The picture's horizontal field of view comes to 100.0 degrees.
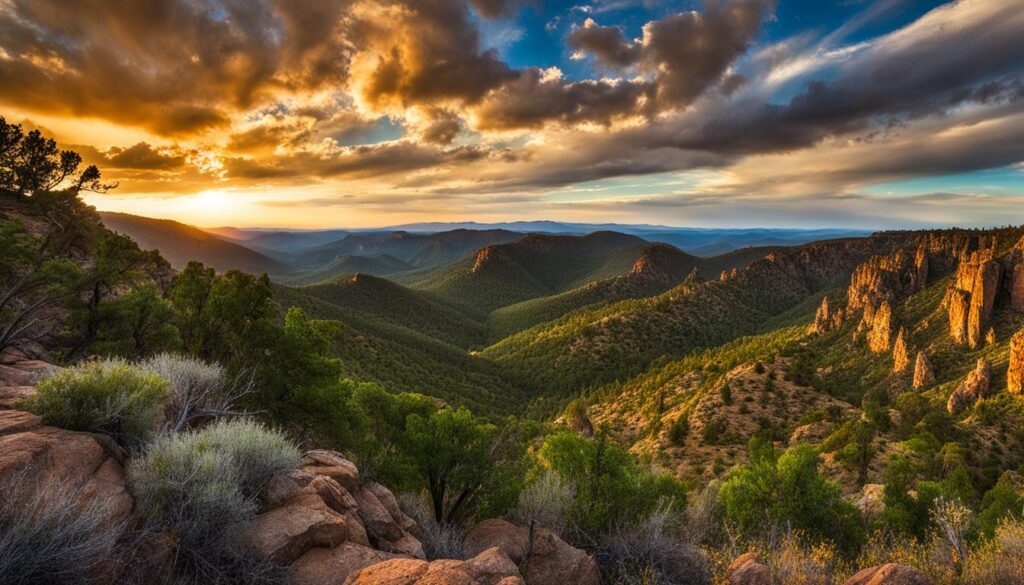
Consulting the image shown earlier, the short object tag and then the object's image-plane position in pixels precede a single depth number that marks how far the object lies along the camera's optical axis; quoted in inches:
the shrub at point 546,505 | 601.0
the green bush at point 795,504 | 859.4
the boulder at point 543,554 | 468.1
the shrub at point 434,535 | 487.0
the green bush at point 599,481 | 635.5
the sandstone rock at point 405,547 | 427.5
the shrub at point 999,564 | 386.9
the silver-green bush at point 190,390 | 493.2
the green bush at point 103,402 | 380.8
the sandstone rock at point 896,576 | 344.5
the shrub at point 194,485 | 331.6
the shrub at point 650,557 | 491.2
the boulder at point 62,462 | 308.7
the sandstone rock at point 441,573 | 310.7
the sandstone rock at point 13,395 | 402.3
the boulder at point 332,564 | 337.4
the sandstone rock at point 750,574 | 398.9
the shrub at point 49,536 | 239.6
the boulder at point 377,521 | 443.8
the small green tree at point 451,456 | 690.2
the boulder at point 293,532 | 344.5
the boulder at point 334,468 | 496.7
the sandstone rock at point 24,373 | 488.1
